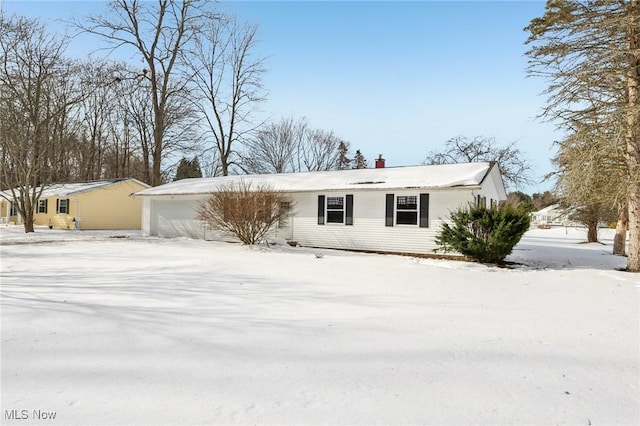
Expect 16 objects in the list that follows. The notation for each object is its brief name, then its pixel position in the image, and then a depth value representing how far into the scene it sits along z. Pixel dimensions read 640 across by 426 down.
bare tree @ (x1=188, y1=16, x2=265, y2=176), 30.31
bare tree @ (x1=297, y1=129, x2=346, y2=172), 42.22
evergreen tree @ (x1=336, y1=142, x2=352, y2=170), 42.88
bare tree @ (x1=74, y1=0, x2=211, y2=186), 25.06
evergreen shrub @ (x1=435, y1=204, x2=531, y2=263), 11.19
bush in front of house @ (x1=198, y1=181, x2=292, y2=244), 14.20
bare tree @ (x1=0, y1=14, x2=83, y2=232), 20.48
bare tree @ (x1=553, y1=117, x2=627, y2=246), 10.20
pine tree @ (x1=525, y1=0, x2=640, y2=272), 10.23
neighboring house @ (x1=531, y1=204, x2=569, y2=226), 53.93
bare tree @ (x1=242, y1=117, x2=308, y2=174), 39.09
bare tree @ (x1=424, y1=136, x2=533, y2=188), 33.78
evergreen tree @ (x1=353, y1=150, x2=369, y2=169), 43.88
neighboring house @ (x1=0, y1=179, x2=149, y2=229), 24.52
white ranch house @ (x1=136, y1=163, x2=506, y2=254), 13.61
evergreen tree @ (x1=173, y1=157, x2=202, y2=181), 40.91
